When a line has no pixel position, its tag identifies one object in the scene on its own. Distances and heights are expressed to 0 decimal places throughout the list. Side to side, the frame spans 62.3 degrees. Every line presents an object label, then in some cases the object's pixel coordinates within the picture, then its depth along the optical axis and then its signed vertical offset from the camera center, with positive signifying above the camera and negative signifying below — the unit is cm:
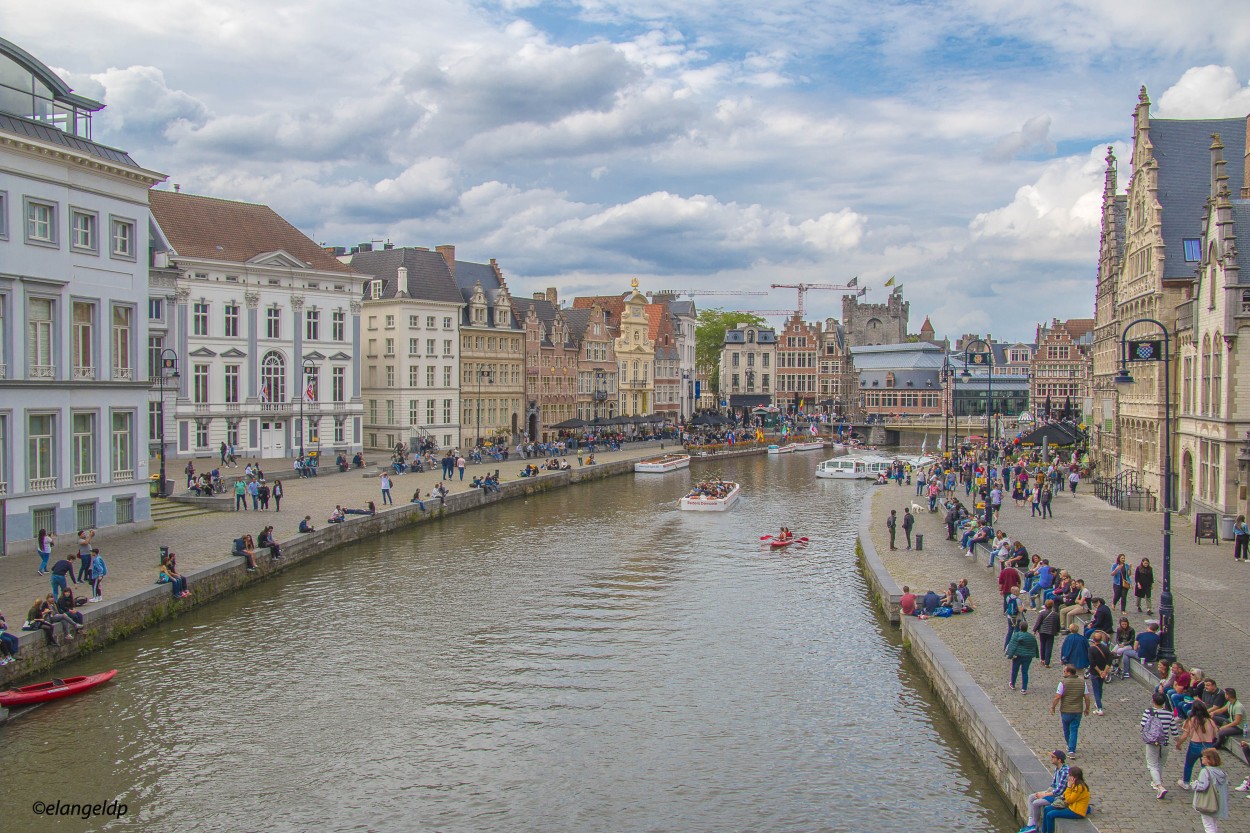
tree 12888 +781
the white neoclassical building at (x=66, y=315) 2809 +240
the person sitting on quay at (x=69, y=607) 2184 -447
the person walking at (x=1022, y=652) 1720 -430
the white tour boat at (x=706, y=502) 4897 -509
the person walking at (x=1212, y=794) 1162 -450
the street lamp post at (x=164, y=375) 3738 +81
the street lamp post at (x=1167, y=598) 1781 -355
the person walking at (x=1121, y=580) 2242 -403
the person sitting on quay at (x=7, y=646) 1964 -476
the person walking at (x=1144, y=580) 2206 -397
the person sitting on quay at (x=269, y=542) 3203 -450
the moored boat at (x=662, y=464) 6988 -475
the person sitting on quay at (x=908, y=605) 2397 -486
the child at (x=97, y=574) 2398 -416
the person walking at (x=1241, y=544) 2884 -417
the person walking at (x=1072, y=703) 1442 -431
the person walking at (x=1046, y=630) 1886 -430
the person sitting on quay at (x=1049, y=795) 1257 -491
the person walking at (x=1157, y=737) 1314 -439
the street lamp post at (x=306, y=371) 5981 +148
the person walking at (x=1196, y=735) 1288 -426
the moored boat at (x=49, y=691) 1894 -556
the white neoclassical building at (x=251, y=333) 5378 +354
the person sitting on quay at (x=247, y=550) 3027 -451
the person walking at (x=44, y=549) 2608 -385
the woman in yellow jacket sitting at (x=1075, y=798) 1229 -479
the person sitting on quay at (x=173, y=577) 2589 -454
